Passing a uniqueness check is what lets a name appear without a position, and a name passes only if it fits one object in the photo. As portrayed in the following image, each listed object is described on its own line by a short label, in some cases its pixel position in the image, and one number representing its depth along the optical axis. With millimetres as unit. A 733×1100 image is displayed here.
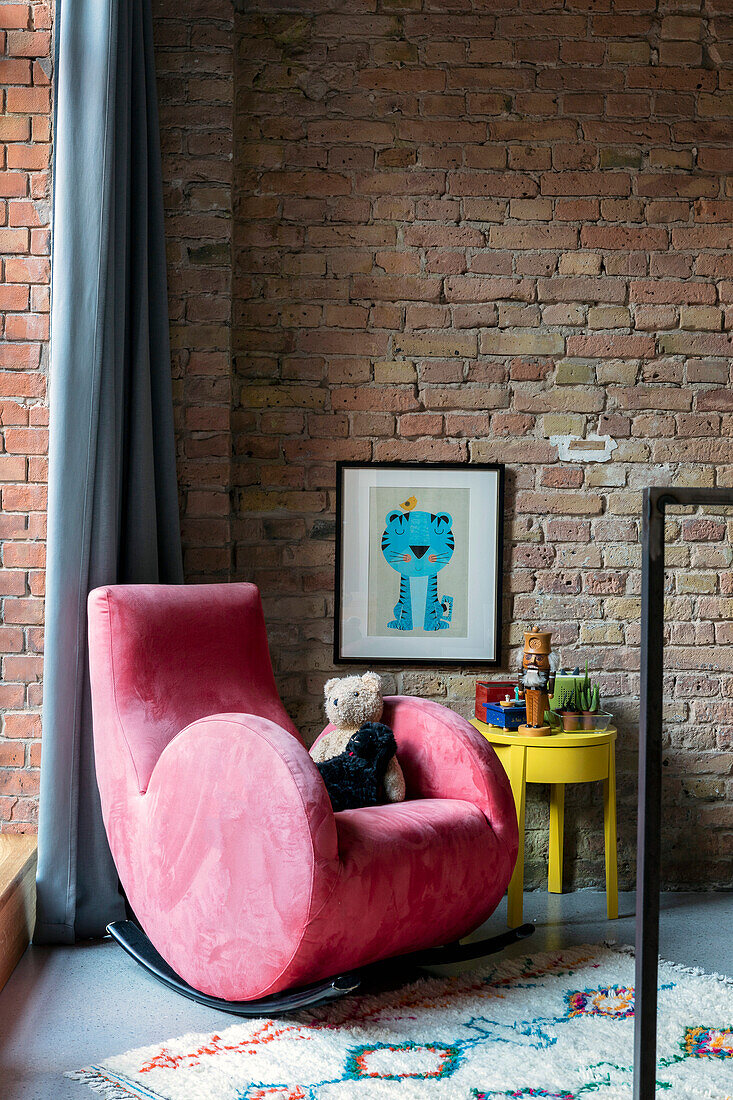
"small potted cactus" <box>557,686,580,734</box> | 2660
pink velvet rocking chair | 1765
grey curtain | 2295
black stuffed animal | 2174
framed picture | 2891
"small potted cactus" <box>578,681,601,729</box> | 2668
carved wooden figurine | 2588
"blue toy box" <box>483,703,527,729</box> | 2617
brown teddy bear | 2363
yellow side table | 2543
